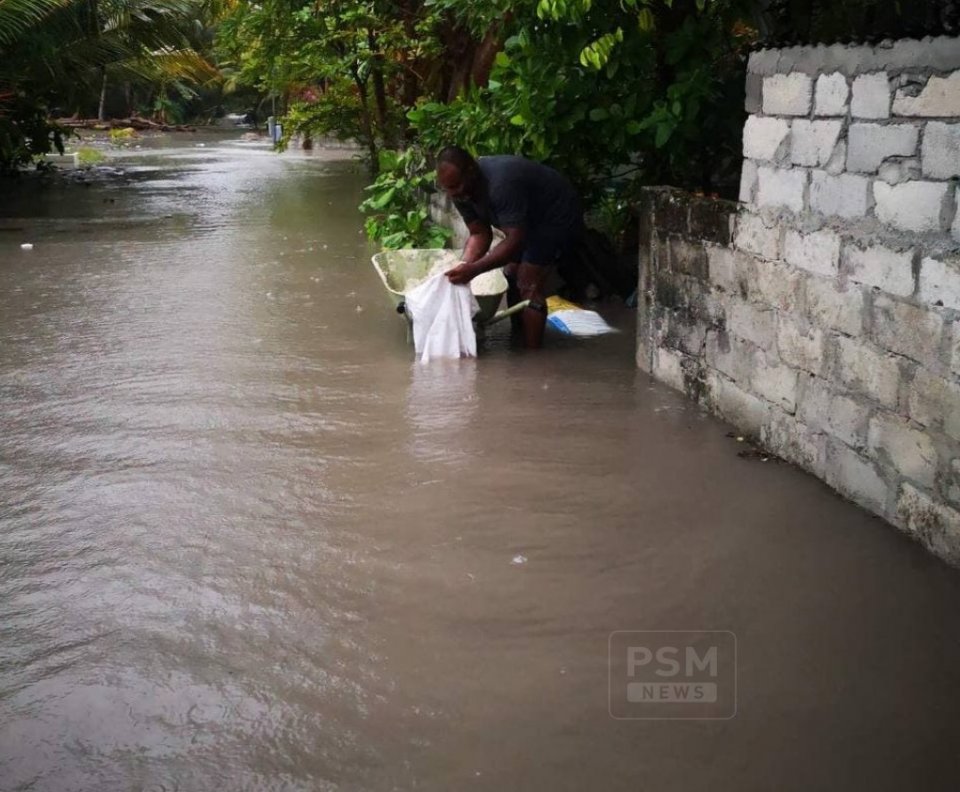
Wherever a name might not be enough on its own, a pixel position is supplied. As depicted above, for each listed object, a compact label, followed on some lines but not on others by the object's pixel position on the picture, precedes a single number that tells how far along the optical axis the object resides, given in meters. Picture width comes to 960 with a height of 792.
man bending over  6.20
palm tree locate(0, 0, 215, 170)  14.70
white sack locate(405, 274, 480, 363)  6.28
